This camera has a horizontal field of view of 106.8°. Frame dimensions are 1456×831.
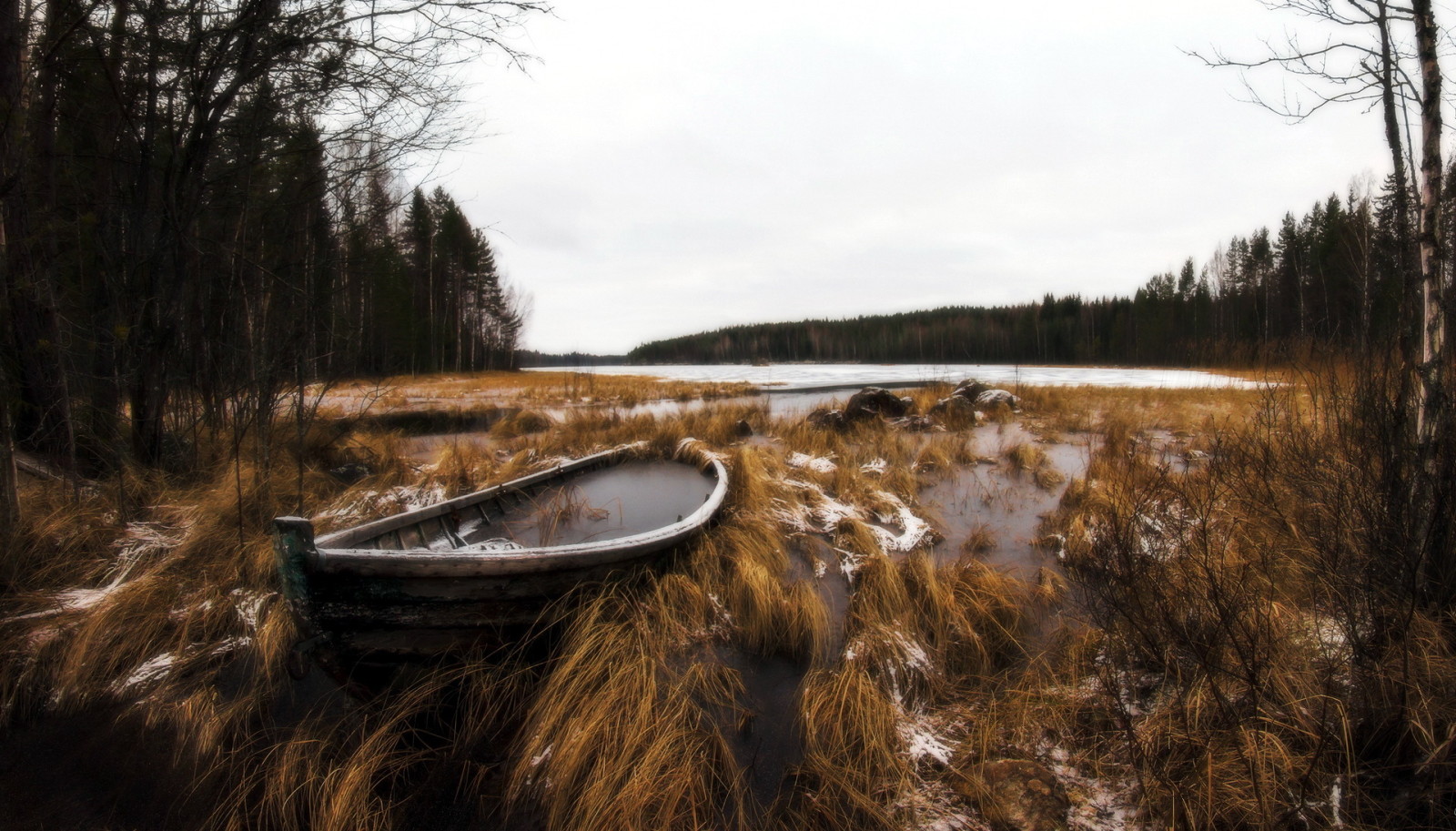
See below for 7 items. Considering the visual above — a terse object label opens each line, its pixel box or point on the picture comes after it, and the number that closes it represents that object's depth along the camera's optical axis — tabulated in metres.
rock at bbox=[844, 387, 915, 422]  12.50
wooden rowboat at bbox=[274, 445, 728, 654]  2.52
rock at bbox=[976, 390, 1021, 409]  13.96
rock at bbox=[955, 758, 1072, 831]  2.05
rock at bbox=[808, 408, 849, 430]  11.75
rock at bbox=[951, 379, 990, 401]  15.06
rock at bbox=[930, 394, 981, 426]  12.28
